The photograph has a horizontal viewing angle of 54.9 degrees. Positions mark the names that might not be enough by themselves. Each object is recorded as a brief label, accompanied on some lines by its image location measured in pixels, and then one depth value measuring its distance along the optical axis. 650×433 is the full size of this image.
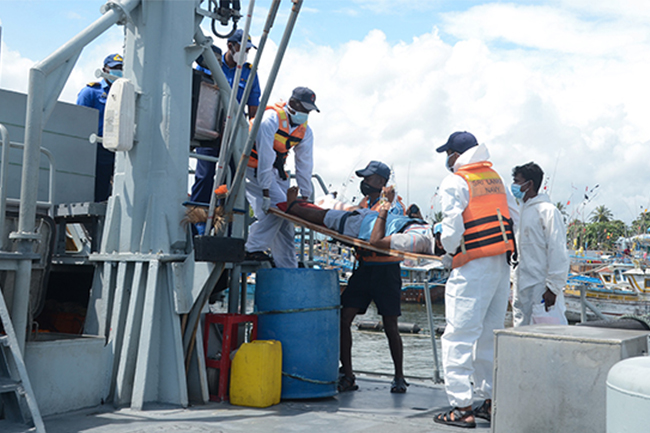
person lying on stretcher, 5.28
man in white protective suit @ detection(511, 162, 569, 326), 5.30
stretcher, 5.09
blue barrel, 5.30
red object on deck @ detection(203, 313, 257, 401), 5.10
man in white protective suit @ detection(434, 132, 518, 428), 4.46
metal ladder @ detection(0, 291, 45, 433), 3.74
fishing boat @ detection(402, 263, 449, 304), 43.81
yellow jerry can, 4.95
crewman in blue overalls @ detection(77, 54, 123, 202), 6.73
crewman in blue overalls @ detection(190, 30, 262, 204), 6.64
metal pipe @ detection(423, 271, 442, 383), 6.25
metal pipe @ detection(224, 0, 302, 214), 4.46
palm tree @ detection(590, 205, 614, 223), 89.44
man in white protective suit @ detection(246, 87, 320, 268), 5.86
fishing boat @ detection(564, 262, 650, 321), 27.67
